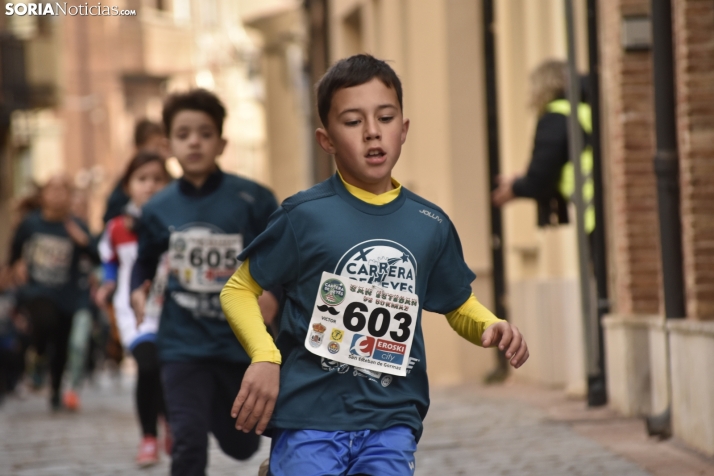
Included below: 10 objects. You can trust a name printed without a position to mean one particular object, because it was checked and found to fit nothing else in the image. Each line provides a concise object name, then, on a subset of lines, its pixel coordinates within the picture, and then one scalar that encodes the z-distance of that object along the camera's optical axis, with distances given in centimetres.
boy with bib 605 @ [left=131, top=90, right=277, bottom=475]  1206
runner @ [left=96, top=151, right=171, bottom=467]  1611
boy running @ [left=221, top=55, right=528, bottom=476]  808
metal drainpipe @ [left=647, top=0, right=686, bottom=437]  1532
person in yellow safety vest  1858
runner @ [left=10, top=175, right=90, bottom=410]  2647
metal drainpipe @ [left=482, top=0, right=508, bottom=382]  2759
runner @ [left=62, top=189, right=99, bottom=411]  2597
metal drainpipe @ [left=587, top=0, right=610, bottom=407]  1933
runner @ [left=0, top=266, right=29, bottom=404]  3297
